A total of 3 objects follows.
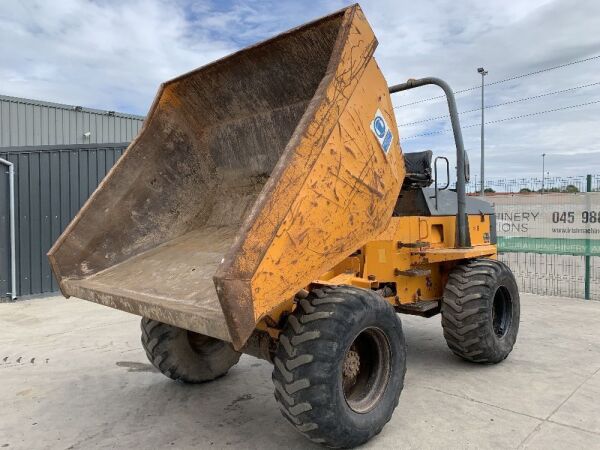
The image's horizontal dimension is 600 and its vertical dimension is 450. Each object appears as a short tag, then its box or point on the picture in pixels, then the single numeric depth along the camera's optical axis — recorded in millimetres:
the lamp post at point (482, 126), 24016
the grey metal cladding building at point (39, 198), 9359
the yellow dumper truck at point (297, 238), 2873
